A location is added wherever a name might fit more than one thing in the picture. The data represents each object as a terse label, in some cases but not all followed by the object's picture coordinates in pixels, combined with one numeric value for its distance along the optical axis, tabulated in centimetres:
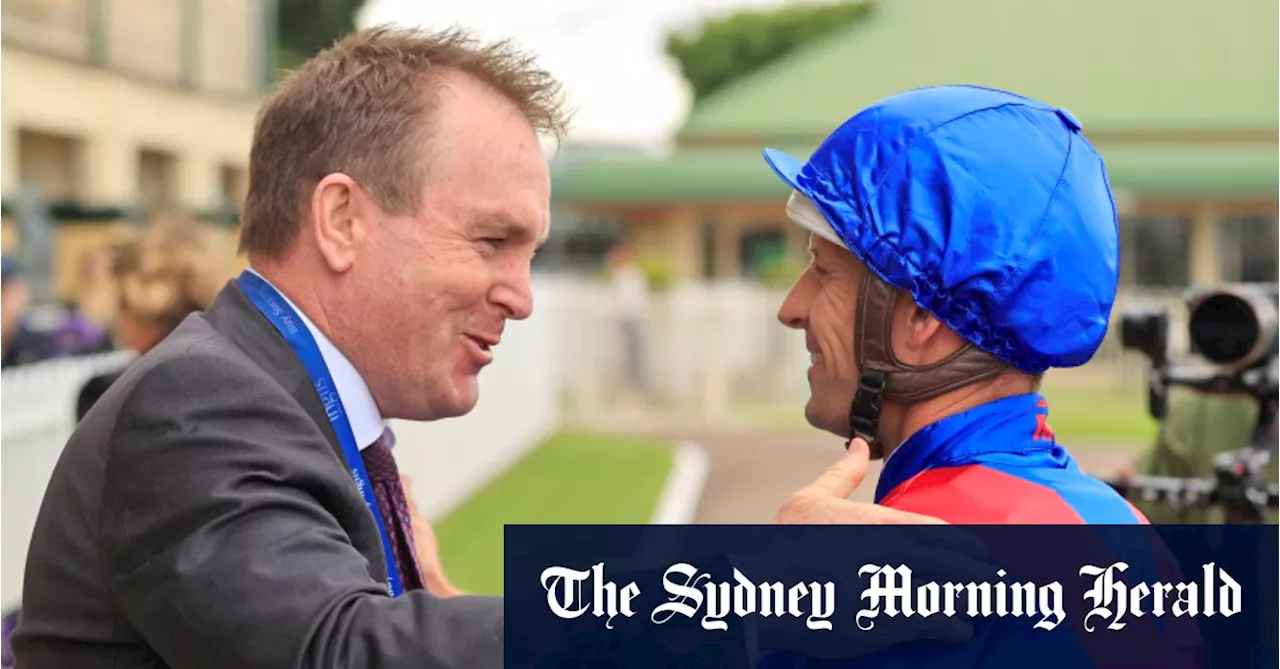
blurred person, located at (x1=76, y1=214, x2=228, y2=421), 470
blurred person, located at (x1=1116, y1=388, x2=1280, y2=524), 398
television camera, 305
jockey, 159
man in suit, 140
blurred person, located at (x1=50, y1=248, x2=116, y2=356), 839
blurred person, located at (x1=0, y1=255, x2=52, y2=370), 697
